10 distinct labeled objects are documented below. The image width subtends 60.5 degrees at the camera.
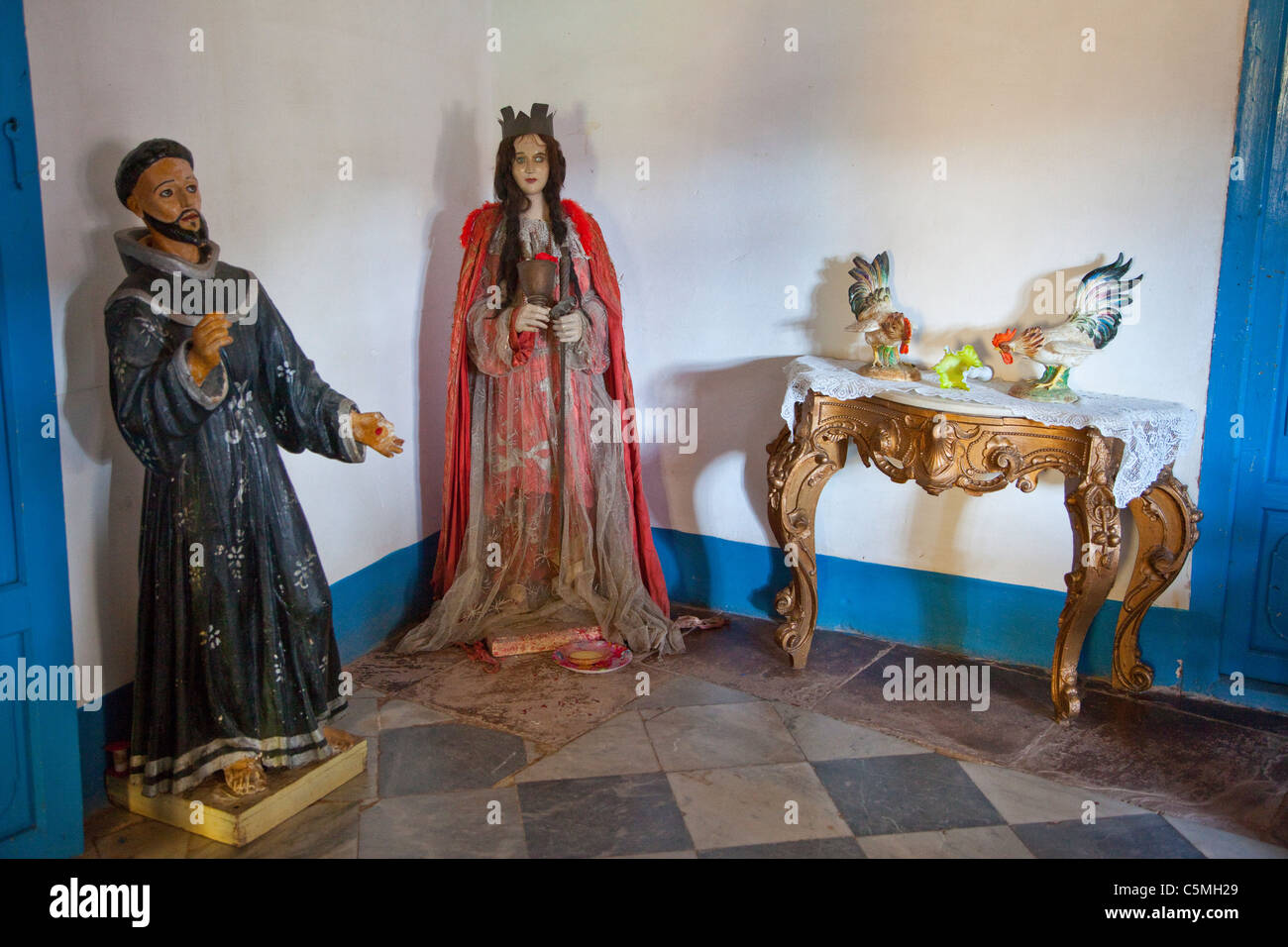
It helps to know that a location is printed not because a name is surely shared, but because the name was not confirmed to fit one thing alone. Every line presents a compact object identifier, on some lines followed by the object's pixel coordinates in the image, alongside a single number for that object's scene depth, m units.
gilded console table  3.51
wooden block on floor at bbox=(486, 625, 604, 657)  4.35
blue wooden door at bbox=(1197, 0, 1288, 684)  3.60
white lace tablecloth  3.46
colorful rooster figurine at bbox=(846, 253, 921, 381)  3.94
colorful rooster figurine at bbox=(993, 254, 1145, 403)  3.65
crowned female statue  4.35
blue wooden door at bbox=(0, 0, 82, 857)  2.70
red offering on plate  4.25
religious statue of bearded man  2.84
